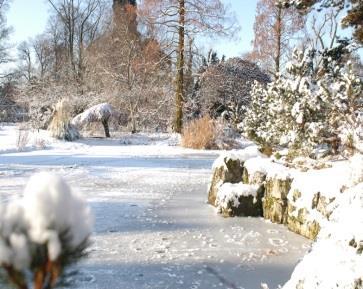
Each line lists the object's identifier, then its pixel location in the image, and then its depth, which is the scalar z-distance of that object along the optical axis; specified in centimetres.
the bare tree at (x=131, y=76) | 2062
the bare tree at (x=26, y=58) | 4412
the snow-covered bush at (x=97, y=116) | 1703
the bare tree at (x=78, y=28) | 2754
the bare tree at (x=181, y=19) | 1786
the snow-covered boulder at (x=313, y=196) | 456
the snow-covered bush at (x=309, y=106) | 611
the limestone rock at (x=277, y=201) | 551
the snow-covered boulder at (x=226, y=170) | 668
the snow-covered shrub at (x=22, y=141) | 1245
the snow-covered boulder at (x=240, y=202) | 584
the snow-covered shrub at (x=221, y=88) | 2020
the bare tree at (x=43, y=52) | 3766
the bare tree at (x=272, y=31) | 2220
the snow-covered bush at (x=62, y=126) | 1511
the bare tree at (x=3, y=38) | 3148
